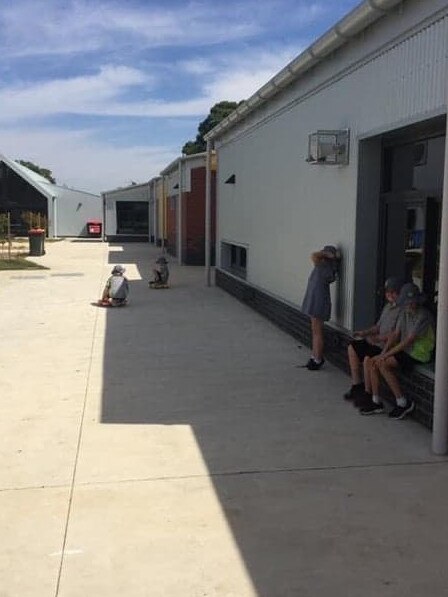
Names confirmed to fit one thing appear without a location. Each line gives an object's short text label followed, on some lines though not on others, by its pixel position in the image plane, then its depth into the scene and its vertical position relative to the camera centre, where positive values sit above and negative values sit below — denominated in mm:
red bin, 48375 -968
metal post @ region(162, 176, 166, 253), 32441 +5
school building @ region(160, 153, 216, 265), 22500 +223
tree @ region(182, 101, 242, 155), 58678 +8157
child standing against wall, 7707 -855
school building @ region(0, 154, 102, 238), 47375 +798
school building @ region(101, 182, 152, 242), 43844 +74
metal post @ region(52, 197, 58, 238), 48444 -323
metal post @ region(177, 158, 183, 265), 23312 -109
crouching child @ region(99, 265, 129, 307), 13023 -1427
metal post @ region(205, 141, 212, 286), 17302 +340
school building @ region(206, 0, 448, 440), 6039 +617
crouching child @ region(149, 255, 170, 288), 16484 -1412
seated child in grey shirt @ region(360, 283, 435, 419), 5809 -1054
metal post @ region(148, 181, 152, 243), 42441 +117
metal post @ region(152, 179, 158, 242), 38772 +551
